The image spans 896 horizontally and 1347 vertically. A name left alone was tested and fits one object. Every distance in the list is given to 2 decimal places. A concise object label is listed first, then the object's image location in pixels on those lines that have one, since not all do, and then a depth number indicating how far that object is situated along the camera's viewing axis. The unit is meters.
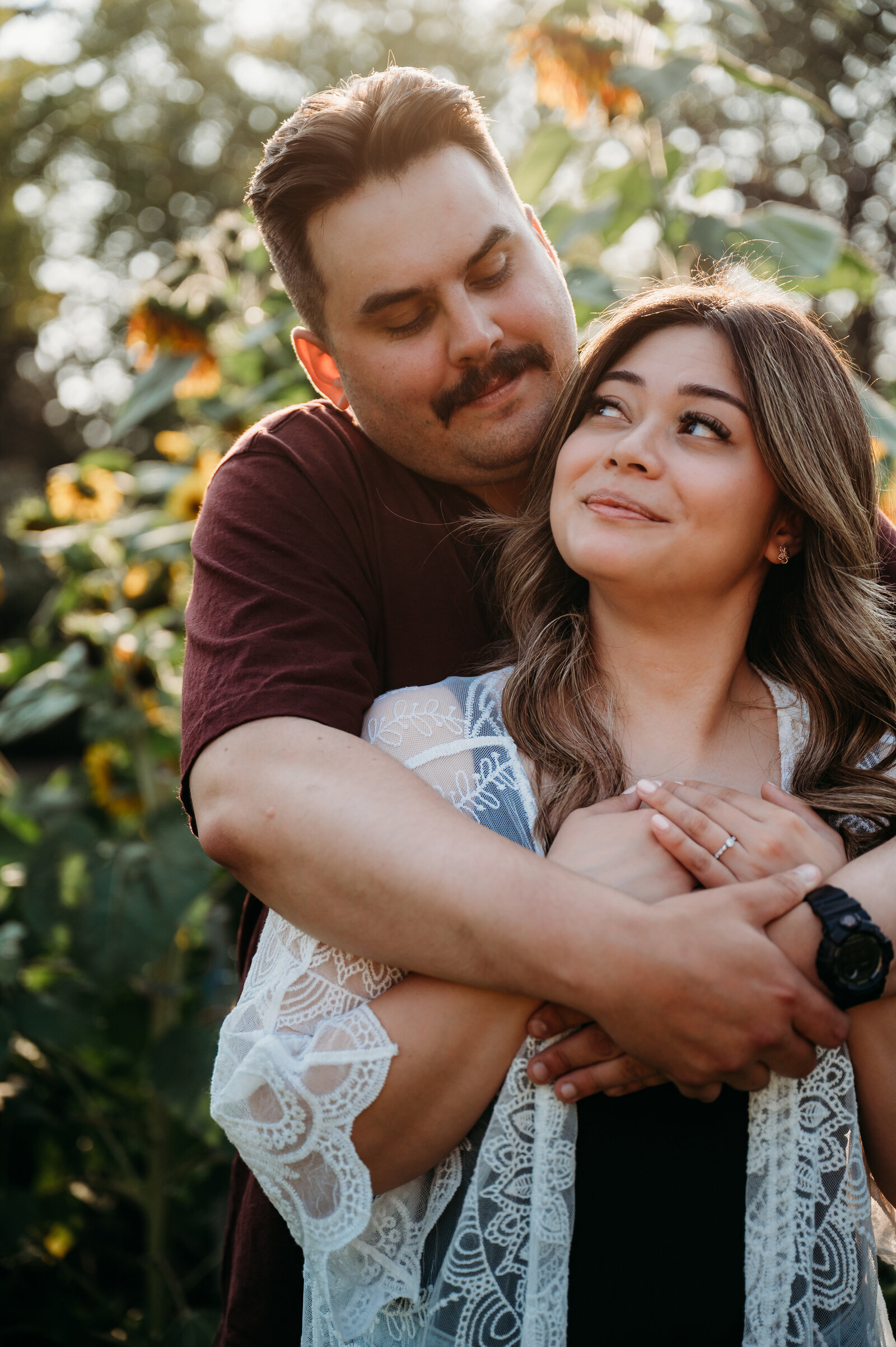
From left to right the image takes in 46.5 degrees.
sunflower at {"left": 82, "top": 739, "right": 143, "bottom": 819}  2.98
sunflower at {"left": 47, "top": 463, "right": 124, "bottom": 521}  2.97
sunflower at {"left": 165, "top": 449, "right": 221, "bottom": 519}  2.95
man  1.24
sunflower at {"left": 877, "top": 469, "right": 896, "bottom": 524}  2.40
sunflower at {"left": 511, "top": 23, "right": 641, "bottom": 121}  2.67
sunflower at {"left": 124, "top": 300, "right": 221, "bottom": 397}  2.79
